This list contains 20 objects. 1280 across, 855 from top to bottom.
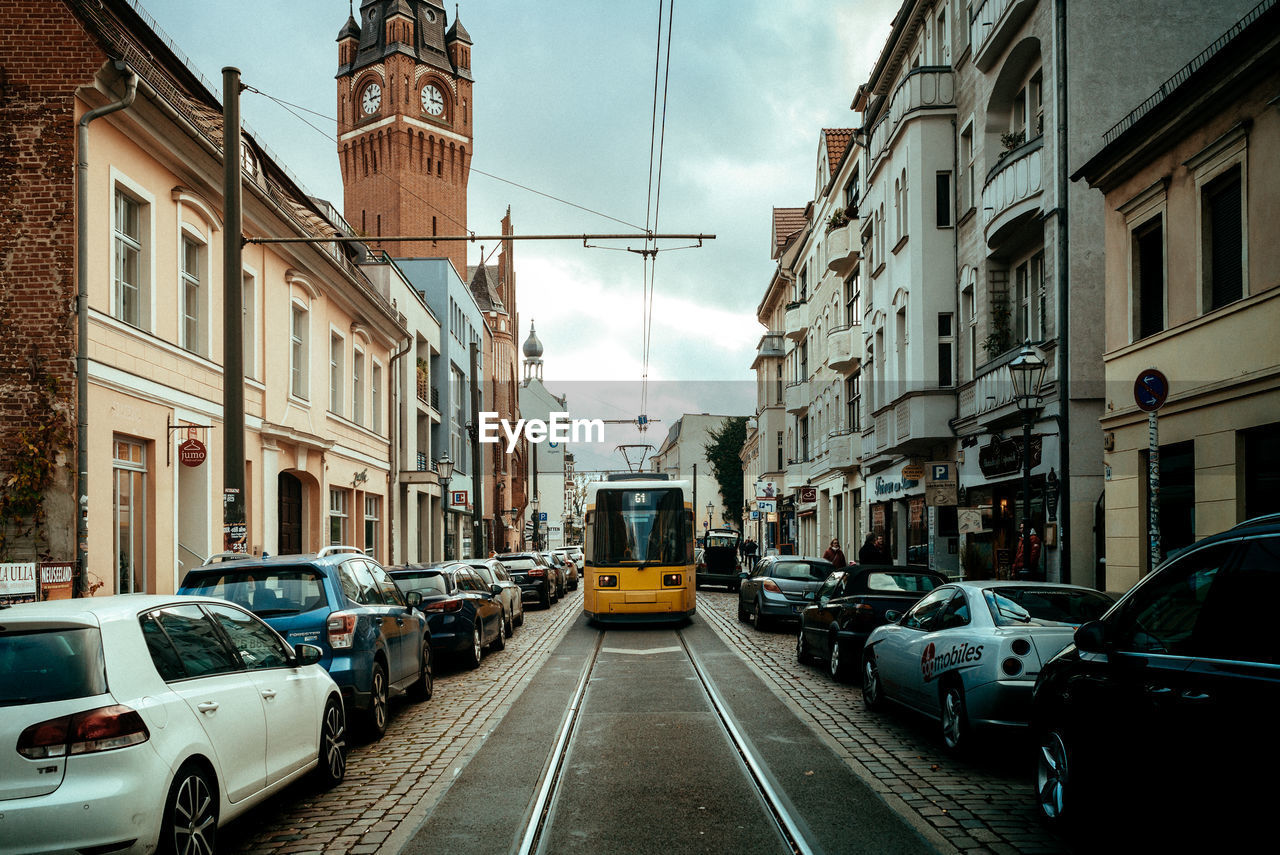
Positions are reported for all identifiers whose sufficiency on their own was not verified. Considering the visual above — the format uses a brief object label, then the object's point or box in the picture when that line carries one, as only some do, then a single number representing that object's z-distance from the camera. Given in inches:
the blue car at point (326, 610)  360.5
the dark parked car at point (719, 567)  1581.0
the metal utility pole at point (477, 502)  1544.0
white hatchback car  187.2
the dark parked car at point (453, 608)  582.2
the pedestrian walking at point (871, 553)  893.8
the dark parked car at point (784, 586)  807.7
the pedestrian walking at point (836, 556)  1004.3
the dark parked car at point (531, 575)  1171.9
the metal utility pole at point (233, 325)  481.4
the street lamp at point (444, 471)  1569.9
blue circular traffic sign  427.2
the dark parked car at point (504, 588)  780.3
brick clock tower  2706.7
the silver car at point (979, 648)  319.6
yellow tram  844.0
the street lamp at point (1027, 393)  590.2
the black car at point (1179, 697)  179.0
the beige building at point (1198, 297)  471.5
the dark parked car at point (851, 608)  506.3
